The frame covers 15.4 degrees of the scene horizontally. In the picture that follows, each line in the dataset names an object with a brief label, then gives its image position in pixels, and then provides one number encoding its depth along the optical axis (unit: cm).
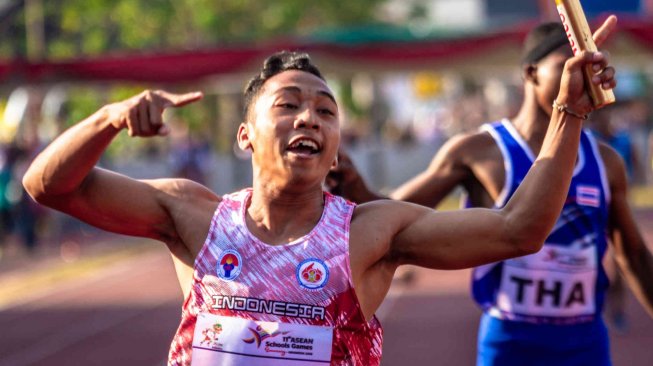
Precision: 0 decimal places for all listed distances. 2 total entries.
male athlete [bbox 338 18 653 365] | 879
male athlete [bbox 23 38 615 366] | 610
